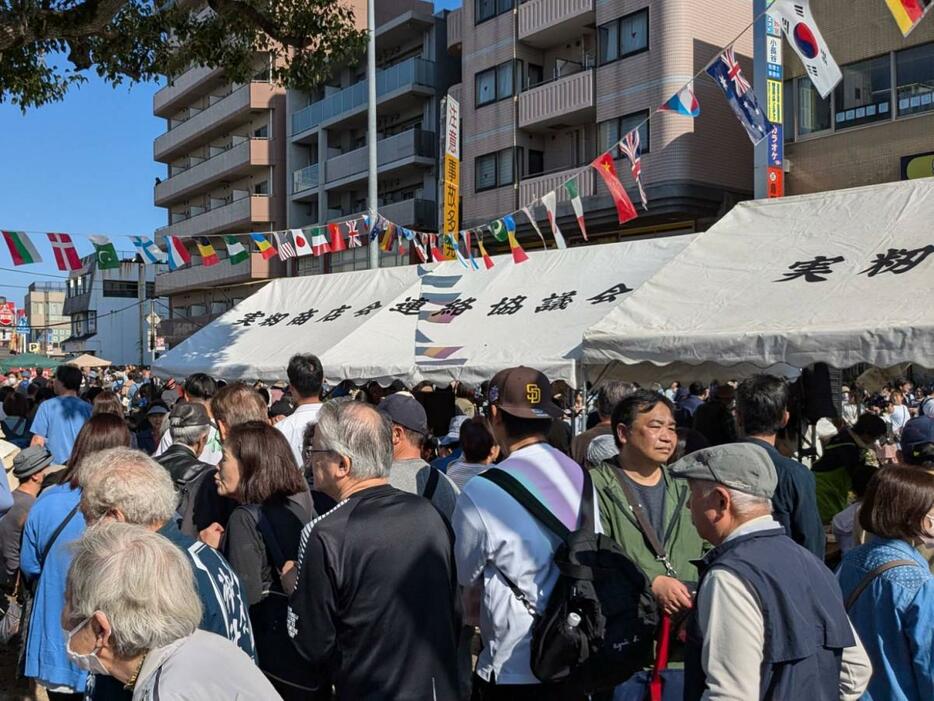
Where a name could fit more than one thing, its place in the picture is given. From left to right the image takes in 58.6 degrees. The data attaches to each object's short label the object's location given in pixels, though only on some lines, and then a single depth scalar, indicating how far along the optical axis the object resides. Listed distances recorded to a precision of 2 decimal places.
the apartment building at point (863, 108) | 14.82
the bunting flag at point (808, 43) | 9.20
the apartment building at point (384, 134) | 26.19
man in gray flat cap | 2.24
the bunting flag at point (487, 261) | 10.96
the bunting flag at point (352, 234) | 14.16
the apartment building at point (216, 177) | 33.59
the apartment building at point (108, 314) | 55.84
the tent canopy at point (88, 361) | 25.30
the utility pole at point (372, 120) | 15.19
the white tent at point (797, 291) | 6.32
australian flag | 10.60
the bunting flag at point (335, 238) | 14.05
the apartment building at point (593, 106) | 18.31
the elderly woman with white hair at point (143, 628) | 1.86
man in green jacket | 3.24
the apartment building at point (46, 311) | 80.81
